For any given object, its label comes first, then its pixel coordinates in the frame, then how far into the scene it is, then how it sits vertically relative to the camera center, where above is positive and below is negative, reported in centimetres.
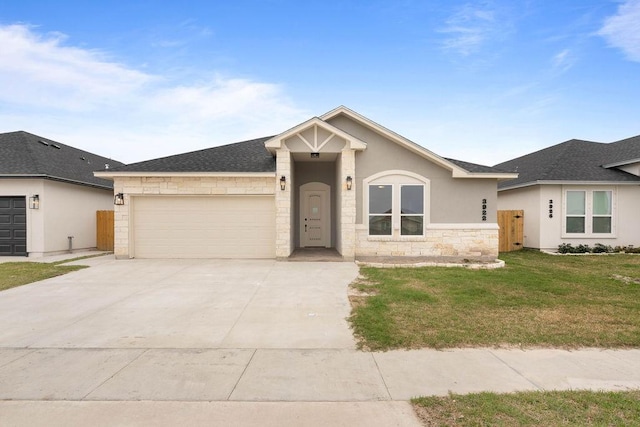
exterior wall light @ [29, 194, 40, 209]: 1311 +34
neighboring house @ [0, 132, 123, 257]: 1321 +46
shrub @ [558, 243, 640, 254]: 1444 -174
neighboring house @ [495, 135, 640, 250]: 1477 +10
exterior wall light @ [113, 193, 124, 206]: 1194 +41
